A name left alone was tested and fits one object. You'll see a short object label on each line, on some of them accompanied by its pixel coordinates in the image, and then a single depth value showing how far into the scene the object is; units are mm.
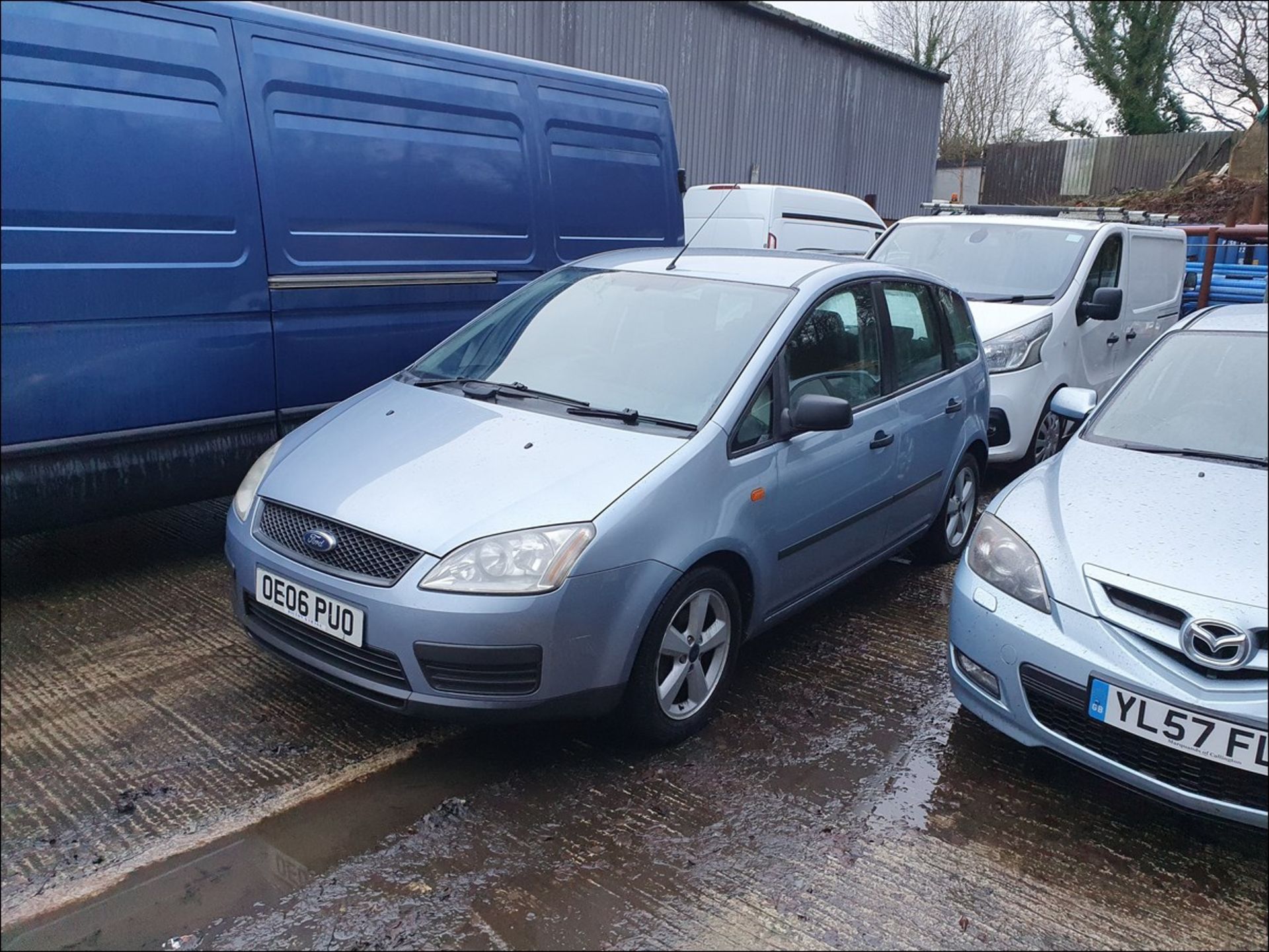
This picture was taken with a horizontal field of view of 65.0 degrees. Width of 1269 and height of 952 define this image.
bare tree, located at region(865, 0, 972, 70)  24766
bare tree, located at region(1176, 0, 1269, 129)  18172
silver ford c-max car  2859
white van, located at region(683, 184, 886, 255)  10484
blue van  3412
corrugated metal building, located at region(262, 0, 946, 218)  11188
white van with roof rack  6762
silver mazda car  2604
